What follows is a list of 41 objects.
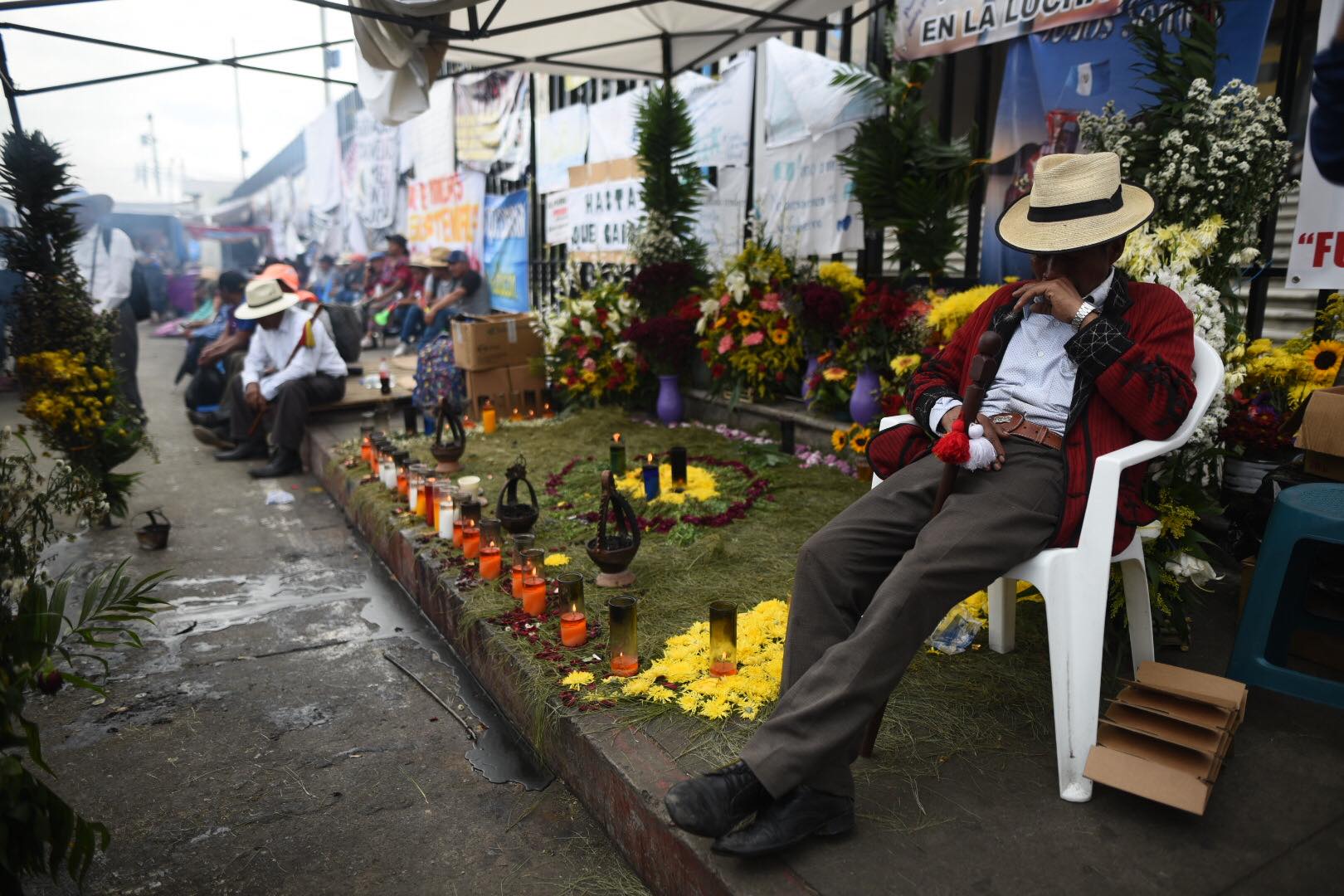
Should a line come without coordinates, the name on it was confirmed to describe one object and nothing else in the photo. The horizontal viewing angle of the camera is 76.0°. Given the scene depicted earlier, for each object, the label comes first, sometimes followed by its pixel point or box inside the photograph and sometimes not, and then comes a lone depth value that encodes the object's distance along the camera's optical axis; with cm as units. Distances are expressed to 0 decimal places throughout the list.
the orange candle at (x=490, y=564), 380
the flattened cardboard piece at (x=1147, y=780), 195
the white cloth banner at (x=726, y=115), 712
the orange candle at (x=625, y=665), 285
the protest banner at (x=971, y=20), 429
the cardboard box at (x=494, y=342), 696
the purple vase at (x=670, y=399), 662
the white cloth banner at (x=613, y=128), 886
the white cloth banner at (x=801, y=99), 579
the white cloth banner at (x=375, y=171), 1616
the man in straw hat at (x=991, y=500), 196
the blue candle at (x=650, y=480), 473
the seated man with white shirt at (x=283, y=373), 673
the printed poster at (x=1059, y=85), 368
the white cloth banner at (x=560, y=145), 972
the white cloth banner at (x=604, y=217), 877
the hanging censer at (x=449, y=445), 539
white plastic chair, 214
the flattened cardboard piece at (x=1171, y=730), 207
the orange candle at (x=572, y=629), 308
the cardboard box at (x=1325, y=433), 280
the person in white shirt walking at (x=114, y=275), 763
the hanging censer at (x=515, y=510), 410
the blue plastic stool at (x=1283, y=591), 235
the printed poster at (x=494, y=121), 1097
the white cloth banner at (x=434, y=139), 1279
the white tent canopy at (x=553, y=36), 483
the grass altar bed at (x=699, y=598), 246
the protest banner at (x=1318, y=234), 340
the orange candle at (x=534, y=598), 337
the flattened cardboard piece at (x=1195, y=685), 219
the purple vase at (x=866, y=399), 508
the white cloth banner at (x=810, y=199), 601
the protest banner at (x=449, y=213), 1245
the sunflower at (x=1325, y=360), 329
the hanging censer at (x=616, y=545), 352
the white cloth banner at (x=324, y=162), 1936
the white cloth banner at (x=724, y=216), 727
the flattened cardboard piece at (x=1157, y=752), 204
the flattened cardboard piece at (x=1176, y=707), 213
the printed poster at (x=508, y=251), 1120
